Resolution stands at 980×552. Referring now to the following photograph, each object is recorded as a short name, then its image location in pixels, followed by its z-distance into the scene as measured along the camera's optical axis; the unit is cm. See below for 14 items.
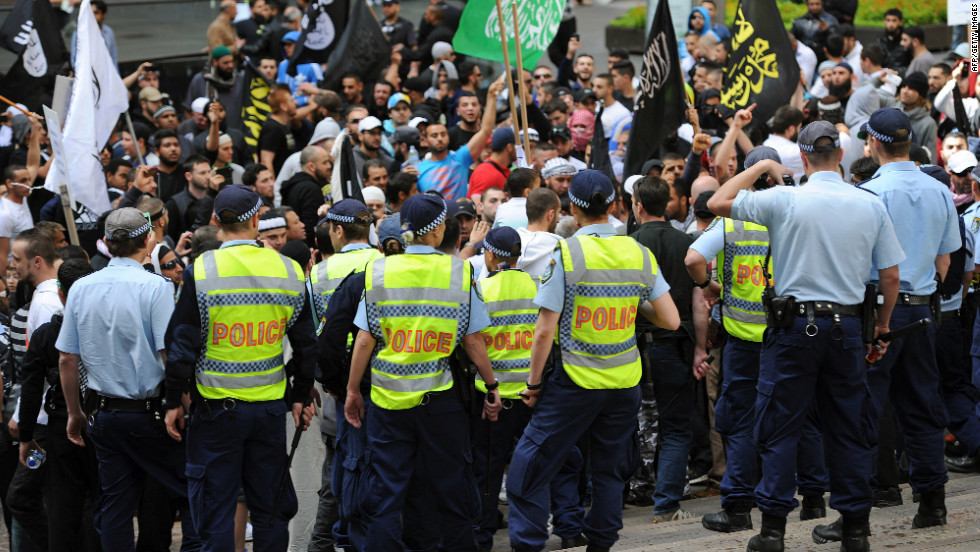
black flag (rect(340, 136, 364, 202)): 2127
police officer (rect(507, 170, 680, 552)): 1279
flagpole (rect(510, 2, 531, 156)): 1962
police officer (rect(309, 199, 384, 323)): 1443
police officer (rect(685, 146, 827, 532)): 1454
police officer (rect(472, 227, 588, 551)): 1451
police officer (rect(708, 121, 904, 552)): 1224
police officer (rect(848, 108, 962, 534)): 1352
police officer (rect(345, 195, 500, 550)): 1256
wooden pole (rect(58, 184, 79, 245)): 1714
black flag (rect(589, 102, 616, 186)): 2306
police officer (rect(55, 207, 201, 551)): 1324
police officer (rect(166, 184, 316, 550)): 1270
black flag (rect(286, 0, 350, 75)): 2894
